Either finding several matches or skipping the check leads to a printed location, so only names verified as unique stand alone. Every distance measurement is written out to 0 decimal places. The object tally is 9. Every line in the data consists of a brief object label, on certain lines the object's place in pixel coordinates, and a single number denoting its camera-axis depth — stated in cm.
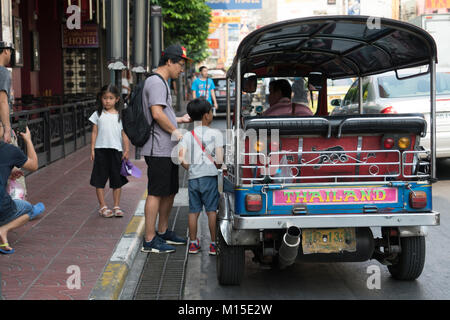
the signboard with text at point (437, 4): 4459
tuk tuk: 502
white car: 1015
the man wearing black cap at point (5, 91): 677
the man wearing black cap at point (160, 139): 626
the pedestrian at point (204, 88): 1867
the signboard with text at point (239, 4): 3206
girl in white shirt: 781
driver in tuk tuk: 648
